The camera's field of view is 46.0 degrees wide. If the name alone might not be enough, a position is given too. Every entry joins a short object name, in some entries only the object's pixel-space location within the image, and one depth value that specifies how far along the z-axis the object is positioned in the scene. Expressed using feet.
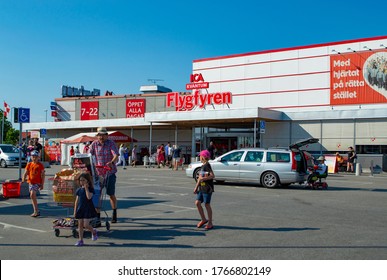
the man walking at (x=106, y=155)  30.30
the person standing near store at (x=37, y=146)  90.56
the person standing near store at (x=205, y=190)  29.55
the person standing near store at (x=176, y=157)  99.24
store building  97.35
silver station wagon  58.23
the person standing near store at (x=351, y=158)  91.15
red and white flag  146.02
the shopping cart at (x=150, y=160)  112.21
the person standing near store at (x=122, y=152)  104.69
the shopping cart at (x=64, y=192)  27.27
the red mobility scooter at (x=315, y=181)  59.11
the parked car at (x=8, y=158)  103.24
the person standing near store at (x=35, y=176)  33.78
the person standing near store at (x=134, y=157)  118.85
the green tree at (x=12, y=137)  252.87
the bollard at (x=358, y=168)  87.40
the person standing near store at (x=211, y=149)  85.20
